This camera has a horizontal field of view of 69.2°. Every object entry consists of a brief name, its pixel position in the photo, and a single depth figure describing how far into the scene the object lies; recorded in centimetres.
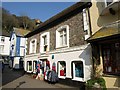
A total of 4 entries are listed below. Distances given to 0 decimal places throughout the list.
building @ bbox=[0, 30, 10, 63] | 2497
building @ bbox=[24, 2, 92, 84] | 573
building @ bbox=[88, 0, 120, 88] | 460
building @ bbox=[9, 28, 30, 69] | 1584
